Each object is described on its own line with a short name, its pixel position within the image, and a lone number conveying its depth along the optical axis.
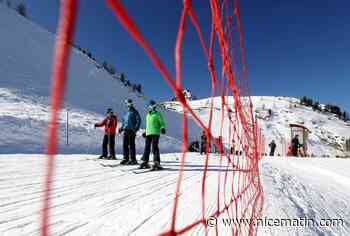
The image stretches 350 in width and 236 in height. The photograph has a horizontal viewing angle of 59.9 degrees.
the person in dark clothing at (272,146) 22.50
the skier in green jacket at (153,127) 5.56
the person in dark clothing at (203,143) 16.68
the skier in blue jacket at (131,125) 6.48
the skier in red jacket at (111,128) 7.83
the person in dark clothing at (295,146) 18.02
